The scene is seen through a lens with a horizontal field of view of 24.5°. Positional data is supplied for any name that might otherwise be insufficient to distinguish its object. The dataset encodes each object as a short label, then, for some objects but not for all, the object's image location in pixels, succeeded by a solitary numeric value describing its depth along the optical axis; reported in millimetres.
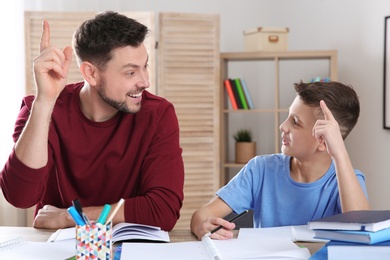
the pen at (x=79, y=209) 2291
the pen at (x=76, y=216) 2259
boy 3239
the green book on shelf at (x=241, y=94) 5859
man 3090
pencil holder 2247
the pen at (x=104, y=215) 2263
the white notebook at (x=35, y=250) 2433
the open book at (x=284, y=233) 2724
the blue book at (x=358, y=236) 2270
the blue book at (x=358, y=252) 2234
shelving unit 5736
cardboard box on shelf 5794
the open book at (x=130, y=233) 2720
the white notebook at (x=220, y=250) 2404
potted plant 5932
